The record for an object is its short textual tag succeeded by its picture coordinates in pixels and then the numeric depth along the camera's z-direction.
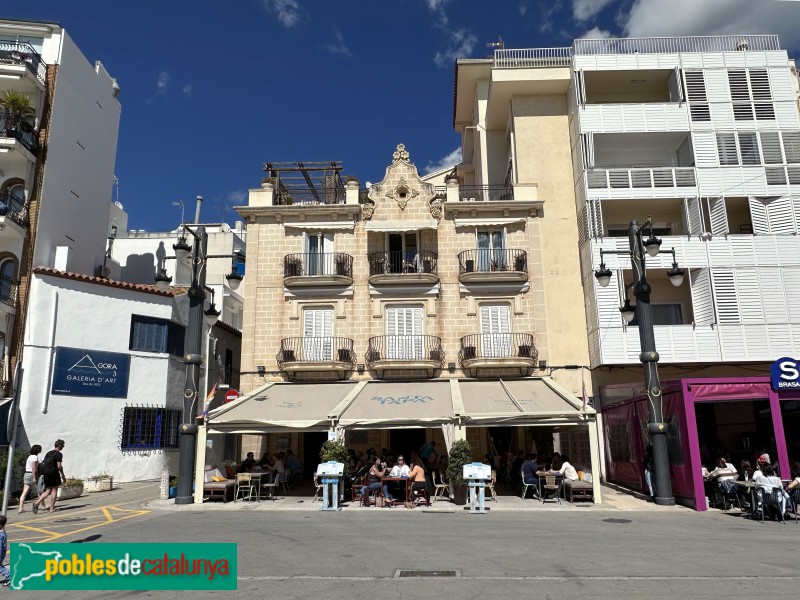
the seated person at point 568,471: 17.48
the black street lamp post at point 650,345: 15.89
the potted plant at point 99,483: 20.39
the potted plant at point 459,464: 16.47
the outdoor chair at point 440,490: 17.91
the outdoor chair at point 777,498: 13.30
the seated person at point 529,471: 17.77
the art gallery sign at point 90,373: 21.25
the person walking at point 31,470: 15.94
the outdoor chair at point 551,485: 16.89
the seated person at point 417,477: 16.56
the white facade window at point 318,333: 23.02
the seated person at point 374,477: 16.86
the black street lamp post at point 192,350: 16.89
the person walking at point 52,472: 15.72
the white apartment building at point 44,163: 21.98
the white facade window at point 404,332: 22.84
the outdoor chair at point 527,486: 17.60
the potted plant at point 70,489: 18.69
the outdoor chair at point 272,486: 17.79
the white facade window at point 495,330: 22.73
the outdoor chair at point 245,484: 17.55
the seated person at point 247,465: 18.97
